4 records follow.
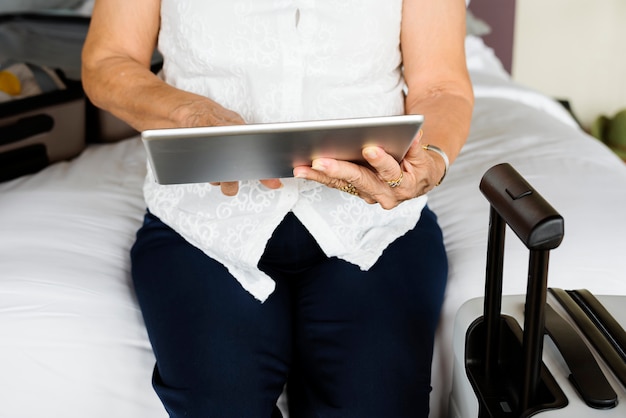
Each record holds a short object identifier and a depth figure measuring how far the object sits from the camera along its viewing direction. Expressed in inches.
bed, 35.6
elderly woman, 33.3
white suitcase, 23.8
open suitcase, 55.6
